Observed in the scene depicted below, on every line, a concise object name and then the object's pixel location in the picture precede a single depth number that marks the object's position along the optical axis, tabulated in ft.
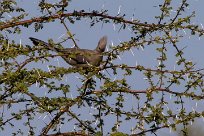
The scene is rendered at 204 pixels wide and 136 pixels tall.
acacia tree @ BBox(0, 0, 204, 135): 45.62
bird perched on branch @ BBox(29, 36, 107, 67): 46.15
